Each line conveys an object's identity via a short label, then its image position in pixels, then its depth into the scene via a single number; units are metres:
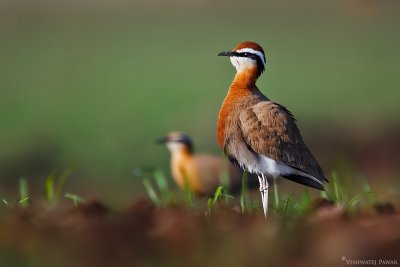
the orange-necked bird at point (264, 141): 11.10
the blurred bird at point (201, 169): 21.22
